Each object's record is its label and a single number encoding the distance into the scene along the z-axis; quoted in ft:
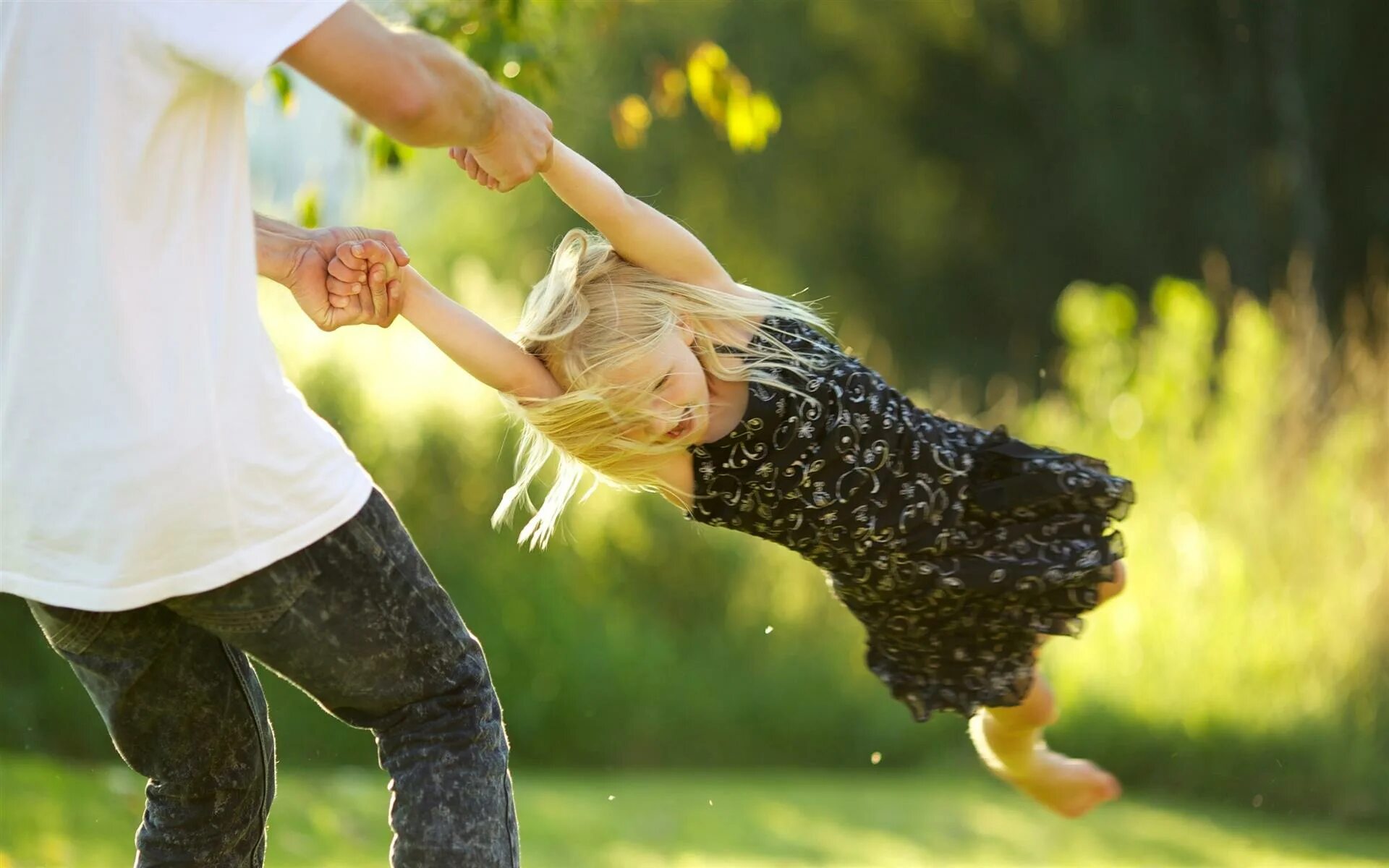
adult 21.82
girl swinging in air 24.24
